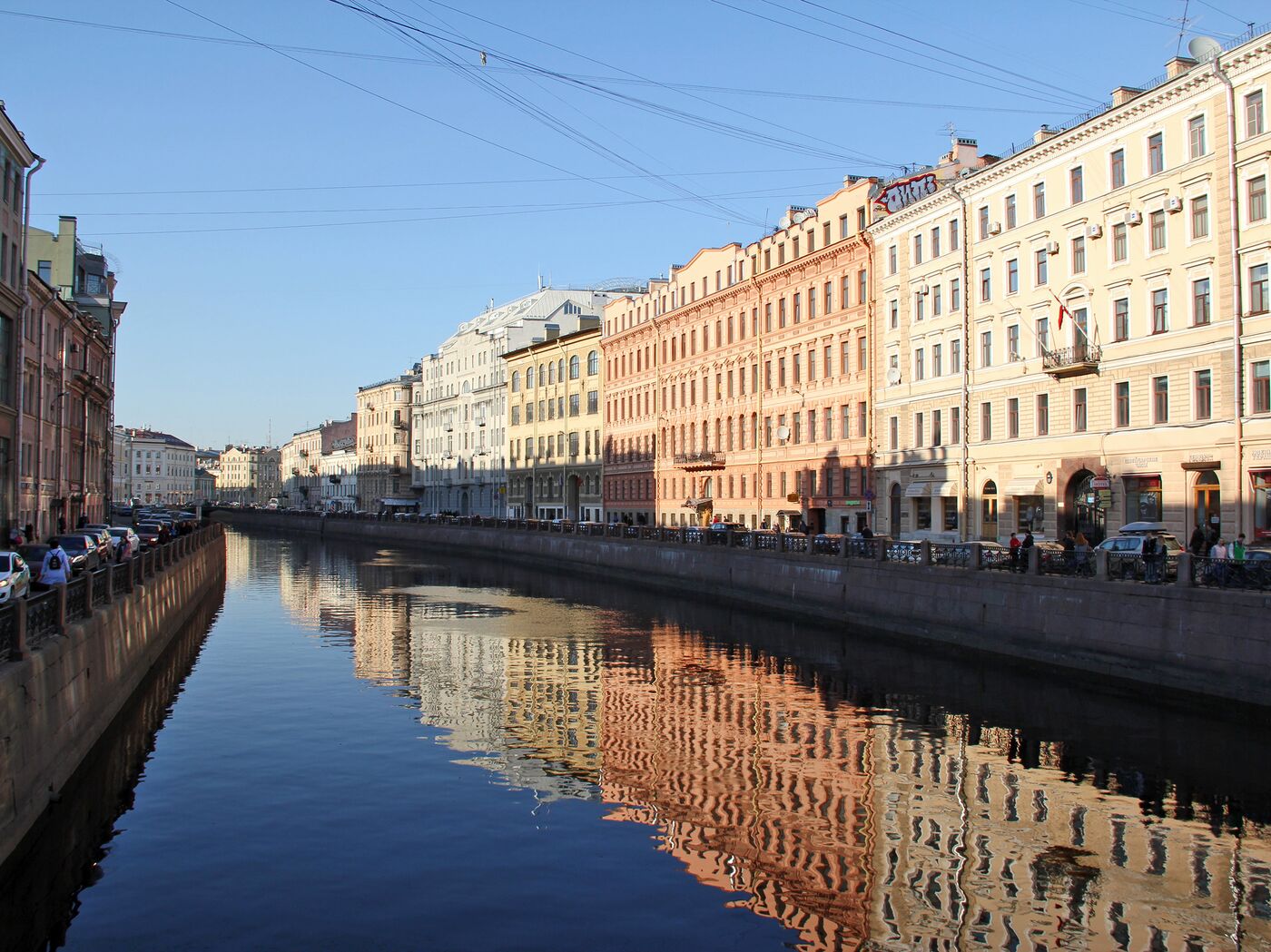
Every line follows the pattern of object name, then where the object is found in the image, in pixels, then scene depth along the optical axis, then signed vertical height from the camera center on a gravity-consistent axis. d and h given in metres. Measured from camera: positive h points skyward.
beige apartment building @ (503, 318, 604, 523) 91.75 +6.81
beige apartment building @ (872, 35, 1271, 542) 34.12 +6.37
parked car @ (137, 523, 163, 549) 54.70 -1.12
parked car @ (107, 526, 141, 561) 40.72 -0.96
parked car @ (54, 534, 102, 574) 36.25 -1.08
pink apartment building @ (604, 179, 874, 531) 57.12 +7.36
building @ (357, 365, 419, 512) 144.50 +8.47
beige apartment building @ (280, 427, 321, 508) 192.50 +3.43
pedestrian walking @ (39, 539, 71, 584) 26.95 -1.27
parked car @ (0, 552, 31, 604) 24.28 -1.35
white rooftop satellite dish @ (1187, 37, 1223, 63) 35.06 +13.83
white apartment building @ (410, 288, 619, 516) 108.75 +11.08
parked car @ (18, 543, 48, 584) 30.30 -1.17
